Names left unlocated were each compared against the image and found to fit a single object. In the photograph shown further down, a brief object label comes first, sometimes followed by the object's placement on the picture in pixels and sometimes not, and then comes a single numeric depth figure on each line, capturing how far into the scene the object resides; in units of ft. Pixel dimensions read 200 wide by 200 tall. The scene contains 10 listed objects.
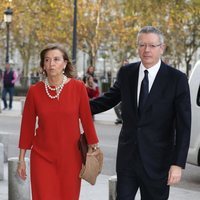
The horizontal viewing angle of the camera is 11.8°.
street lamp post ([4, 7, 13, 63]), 143.90
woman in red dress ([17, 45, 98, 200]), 23.61
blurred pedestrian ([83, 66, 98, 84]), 89.07
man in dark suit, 22.10
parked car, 45.12
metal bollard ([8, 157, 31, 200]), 35.33
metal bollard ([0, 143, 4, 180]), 42.70
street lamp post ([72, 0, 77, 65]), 122.11
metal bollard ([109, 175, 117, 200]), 29.95
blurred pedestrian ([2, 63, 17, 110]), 117.66
